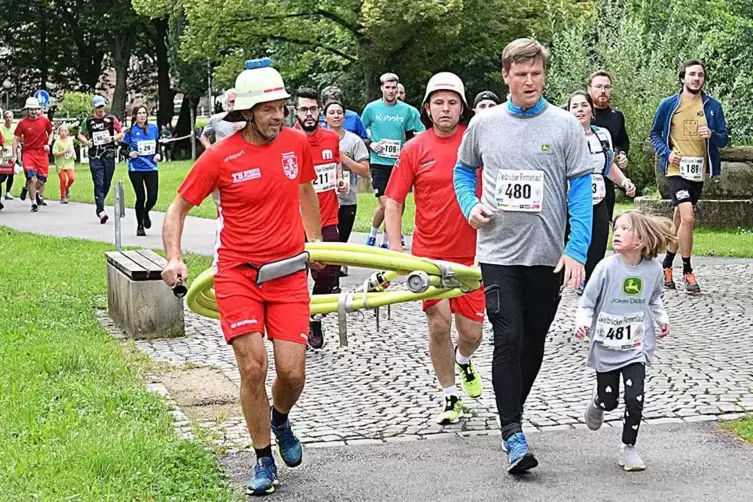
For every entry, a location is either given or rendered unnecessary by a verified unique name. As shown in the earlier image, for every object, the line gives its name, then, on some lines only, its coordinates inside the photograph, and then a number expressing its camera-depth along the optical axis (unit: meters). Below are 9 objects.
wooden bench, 10.04
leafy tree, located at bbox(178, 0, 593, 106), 35.59
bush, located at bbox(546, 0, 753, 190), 23.75
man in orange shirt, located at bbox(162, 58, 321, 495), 5.78
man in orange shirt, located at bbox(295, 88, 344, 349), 9.80
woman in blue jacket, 17.62
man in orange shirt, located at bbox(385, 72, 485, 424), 7.14
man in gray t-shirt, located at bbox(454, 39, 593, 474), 6.01
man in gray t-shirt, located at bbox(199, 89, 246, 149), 12.10
